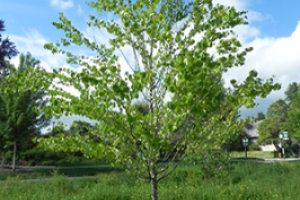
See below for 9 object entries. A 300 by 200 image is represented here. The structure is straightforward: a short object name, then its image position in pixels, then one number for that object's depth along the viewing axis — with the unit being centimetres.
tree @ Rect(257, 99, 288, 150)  4059
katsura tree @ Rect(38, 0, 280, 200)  282
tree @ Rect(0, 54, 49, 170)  1850
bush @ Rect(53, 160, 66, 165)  2966
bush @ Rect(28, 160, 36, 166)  2920
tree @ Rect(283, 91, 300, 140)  2723
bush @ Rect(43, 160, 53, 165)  2963
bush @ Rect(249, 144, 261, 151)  4937
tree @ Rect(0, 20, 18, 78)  1823
